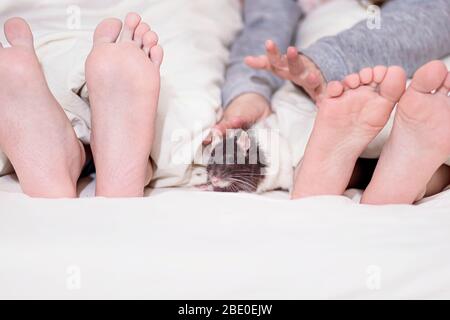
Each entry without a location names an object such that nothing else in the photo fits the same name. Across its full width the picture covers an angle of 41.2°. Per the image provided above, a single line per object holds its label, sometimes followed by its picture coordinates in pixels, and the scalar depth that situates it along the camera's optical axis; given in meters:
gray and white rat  0.91
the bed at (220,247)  0.63
